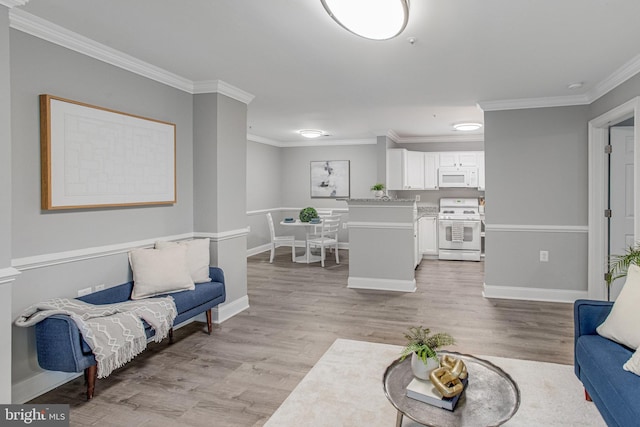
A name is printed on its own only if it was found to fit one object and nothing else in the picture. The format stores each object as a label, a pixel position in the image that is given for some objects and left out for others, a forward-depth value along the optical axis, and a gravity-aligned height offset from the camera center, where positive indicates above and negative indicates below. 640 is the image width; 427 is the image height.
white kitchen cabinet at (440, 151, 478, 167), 7.96 +0.85
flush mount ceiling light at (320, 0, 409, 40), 2.12 +1.02
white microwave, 7.96 +0.49
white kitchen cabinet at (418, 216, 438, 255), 7.96 -0.64
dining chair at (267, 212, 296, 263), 7.52 -0.70
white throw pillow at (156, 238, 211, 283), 3.72 -0.50
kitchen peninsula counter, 5.38 -0.56
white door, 4.43 +0.10
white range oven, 7.66 -0.62
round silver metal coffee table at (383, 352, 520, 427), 1.73 -0.90
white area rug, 2.35 -1.24
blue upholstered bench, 2.42 -0.87
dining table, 7.44 -0.59
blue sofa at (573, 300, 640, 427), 1.81 -0.85
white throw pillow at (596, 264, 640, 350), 2.22 -0.65
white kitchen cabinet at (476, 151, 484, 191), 7.90 +0.65
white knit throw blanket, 2.48 -0.78
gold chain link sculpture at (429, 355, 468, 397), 1.83 -0.81
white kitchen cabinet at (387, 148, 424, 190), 7.91 +0.65
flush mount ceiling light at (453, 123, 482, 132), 6.56 +1.23
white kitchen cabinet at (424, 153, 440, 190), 8.17 +0.65
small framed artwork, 9.07 +0.53
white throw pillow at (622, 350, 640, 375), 1.96 -0.79
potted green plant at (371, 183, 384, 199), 6.12 +0.22
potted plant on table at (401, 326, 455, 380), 2.00 -0.75
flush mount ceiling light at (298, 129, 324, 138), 7.43 +1.29
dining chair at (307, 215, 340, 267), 7.30 -0.66
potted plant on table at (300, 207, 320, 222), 7.55 -0.23
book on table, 1.82 -0.88
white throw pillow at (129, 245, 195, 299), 3.33 -0.57
